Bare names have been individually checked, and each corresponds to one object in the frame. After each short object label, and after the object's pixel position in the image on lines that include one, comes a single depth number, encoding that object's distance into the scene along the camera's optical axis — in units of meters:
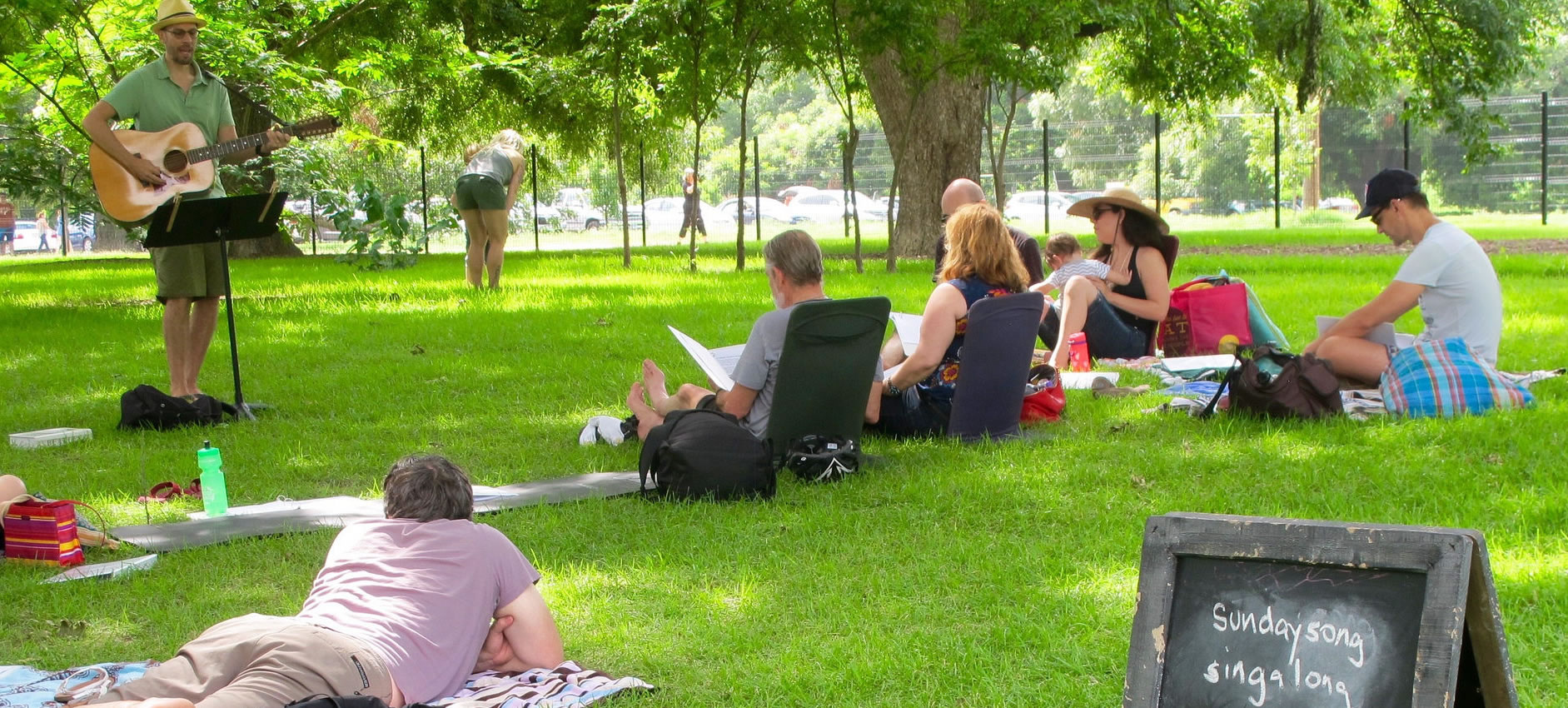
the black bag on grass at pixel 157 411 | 7.09
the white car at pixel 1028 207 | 32.41
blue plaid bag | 6.36
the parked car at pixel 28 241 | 41.56
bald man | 8.46
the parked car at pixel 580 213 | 37.56
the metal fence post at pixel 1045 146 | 25.44
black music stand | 6.97
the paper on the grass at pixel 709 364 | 5.74
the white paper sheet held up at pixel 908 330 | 7.11
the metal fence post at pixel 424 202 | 24.81
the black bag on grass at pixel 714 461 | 5.29
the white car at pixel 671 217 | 41.56
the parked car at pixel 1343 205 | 32.62
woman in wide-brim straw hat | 8.27
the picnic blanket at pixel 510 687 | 3.29
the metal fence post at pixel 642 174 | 25.61
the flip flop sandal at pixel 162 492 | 5.56
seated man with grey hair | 5.62
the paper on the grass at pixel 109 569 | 4.46
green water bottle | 5.12
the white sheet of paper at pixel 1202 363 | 8.13
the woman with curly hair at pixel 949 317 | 6.16
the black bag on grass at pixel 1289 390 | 6.36
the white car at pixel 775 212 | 39.75
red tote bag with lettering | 8.68
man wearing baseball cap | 6.46
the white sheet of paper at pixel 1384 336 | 7.18
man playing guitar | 7.27
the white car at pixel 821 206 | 40.22
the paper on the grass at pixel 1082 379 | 7.76
